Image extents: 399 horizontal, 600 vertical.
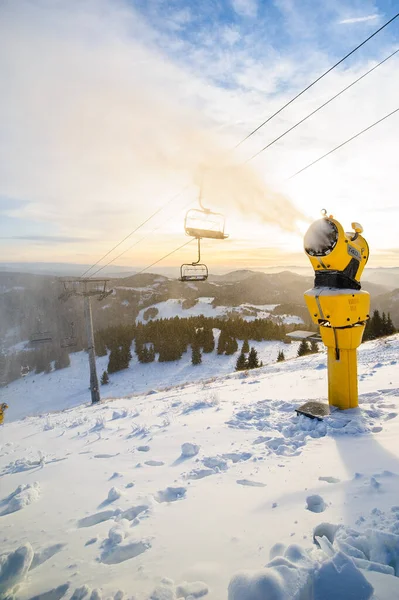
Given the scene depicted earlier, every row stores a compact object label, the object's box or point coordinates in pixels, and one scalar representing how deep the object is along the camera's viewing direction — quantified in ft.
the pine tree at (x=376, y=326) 138.51
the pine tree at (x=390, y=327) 138.86
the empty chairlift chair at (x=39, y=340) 72.37
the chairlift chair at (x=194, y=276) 38.72
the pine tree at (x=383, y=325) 139.26
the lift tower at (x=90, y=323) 61.52
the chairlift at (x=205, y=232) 33.24
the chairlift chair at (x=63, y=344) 75.23
